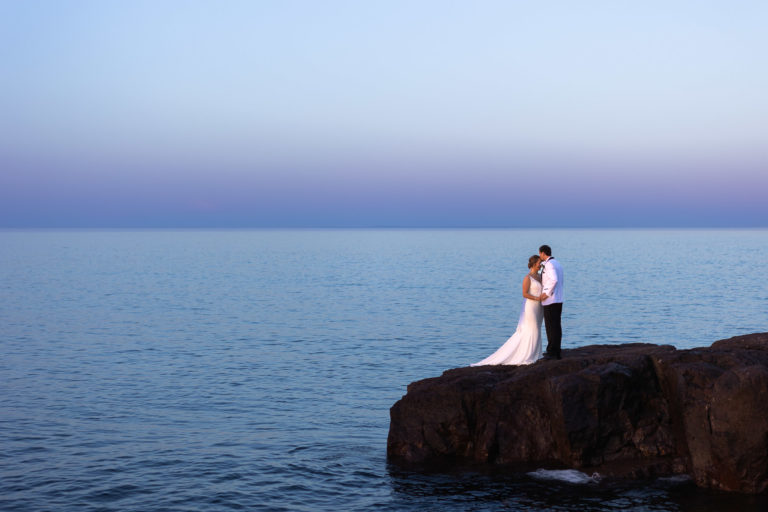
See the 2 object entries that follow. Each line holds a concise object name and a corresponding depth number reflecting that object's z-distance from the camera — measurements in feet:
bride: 66.44
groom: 64.80
